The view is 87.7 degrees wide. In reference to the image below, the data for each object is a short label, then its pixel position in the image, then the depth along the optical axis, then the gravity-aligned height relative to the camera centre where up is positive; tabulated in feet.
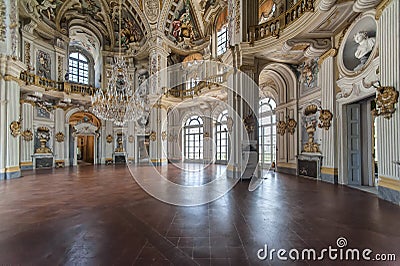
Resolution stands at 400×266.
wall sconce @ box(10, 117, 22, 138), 29.12 +1.44
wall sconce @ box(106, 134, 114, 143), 52.42 -0.11
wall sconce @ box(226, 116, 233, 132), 27.73 +1.84
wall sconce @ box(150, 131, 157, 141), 47.79 +0.30
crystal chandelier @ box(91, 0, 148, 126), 27.91 +4.62
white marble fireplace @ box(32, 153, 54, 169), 40.96 -4.45
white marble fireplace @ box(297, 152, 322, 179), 25.70 -3.69
